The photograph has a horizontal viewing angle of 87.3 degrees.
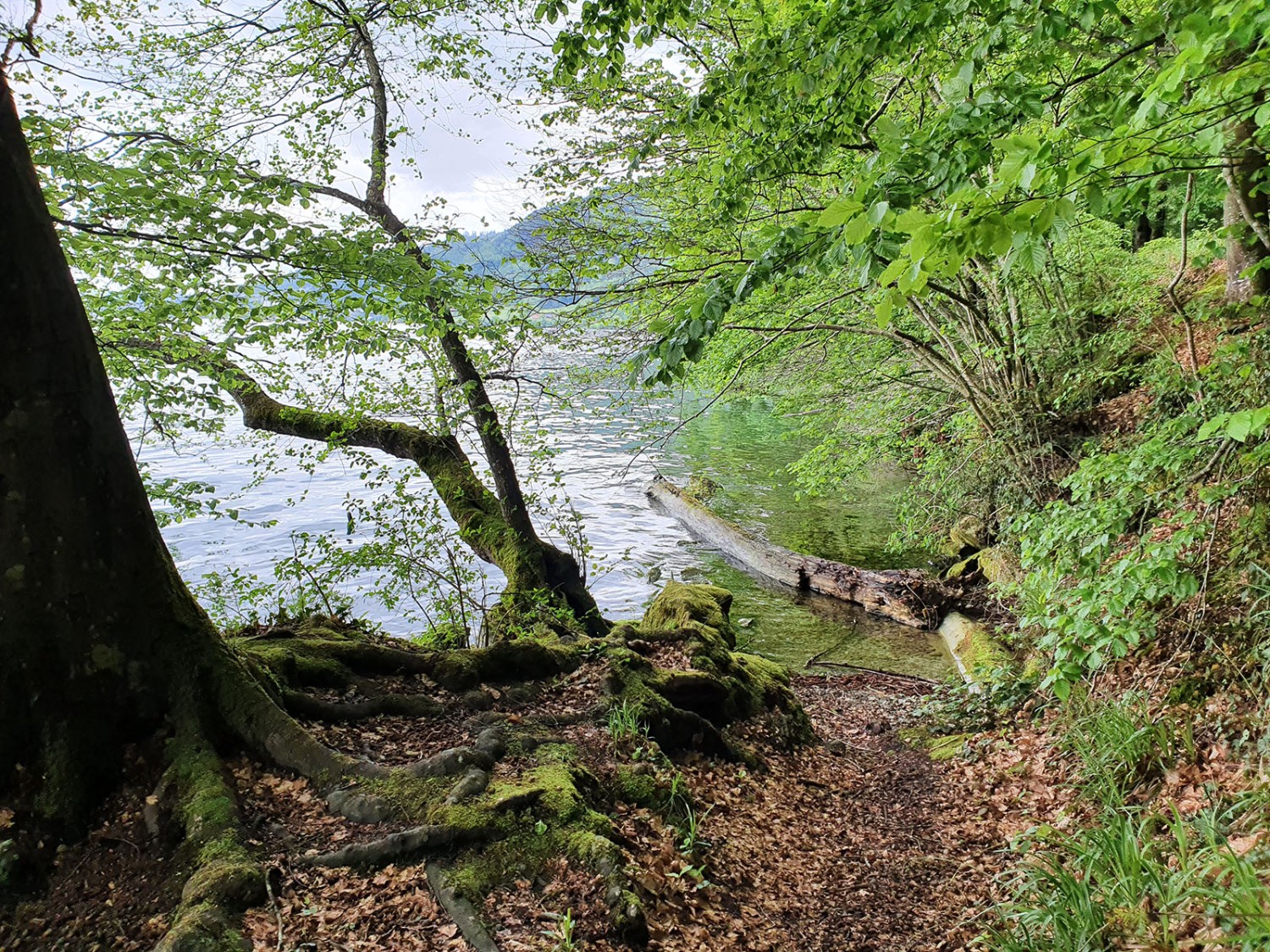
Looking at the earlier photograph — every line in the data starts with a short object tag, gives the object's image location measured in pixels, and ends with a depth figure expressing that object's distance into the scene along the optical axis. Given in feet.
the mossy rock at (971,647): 27.14
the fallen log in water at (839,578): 40.04
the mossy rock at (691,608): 29.91
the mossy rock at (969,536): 41.34
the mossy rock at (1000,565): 33.18
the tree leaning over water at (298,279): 15.62
